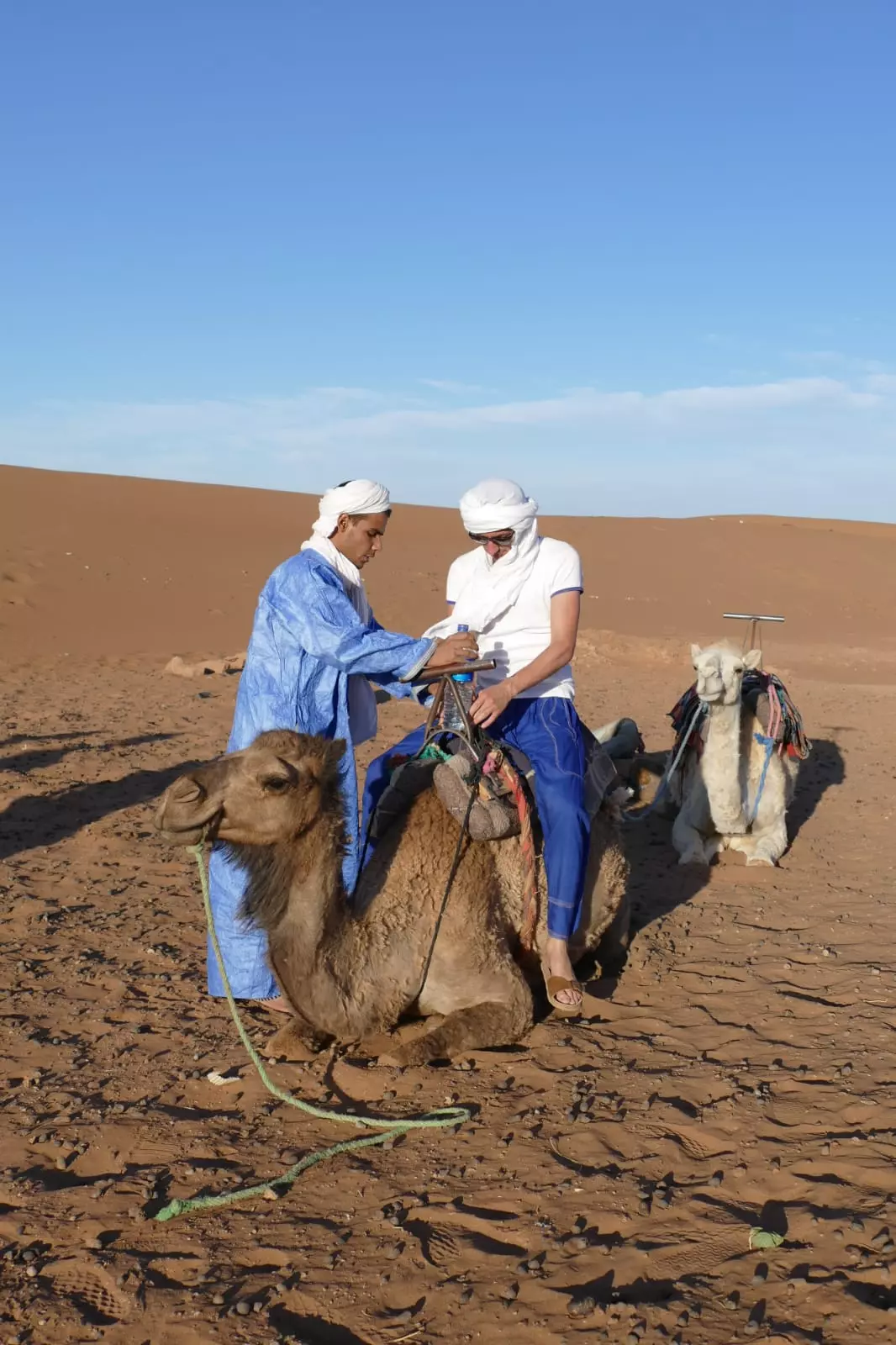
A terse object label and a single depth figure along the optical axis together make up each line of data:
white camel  7.37
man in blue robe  4.41
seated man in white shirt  4.89
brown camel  3.79
